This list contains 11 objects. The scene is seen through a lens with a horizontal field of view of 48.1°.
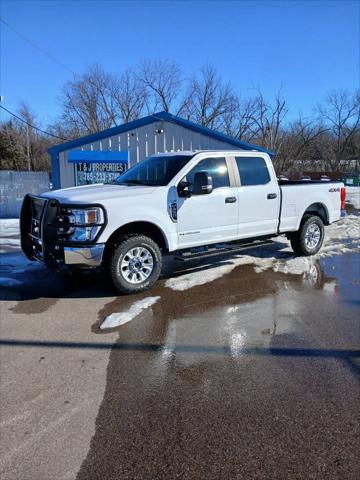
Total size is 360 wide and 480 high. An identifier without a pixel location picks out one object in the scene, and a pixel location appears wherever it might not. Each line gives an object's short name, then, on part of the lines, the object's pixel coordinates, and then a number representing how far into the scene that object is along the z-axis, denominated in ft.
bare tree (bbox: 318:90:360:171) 210.59
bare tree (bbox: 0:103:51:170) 177.78
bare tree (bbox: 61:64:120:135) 147.33
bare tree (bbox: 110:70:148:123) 149.07
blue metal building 50.75
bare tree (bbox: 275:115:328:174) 164.88
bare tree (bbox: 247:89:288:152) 153.38
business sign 50.37
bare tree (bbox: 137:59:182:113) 151.72
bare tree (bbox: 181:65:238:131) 151.94
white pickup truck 18.03
